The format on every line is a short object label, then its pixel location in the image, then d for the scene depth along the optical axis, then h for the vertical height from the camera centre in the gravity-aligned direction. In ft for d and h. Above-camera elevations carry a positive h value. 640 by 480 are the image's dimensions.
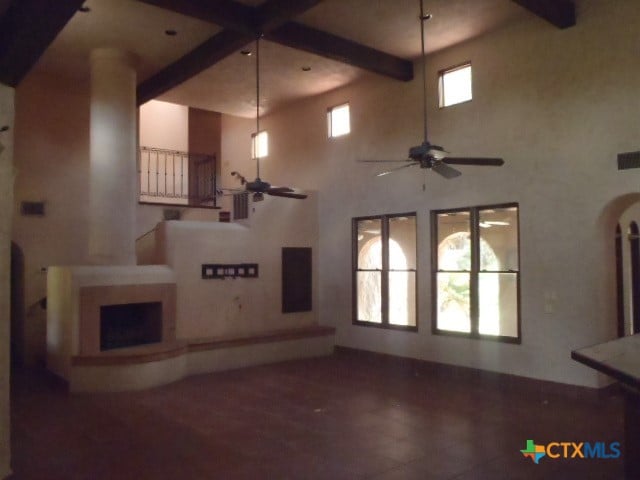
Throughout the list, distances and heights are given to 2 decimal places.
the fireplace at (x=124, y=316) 24.43 -2.58
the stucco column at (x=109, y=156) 26.96 +5.73
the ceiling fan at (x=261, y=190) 23.18 +3.50
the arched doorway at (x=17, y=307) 30.01 -2.36
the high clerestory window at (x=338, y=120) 32.55 +9.03
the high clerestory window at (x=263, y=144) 38.40 +8.90
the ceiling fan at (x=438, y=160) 16.72 +3.46
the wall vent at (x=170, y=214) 36.35 +3.61
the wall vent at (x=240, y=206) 34.54 +3.90
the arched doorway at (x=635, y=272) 25.31 -0.61
